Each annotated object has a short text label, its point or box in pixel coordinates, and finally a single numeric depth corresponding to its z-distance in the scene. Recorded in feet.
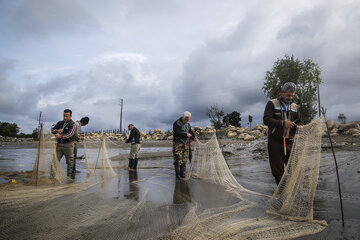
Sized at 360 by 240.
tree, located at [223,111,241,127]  175.26
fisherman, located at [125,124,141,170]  32.86
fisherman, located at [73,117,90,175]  30.93
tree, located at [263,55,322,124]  107.24
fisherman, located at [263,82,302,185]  13.80
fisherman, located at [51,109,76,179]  23.48
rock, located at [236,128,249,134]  127.16
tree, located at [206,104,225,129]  163.34
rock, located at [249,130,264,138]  114.50
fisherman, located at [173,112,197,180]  23.72
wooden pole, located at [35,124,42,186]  19.61
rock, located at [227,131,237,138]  119.20
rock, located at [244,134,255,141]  102.33
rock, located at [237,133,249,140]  108.02
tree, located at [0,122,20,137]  186.87
